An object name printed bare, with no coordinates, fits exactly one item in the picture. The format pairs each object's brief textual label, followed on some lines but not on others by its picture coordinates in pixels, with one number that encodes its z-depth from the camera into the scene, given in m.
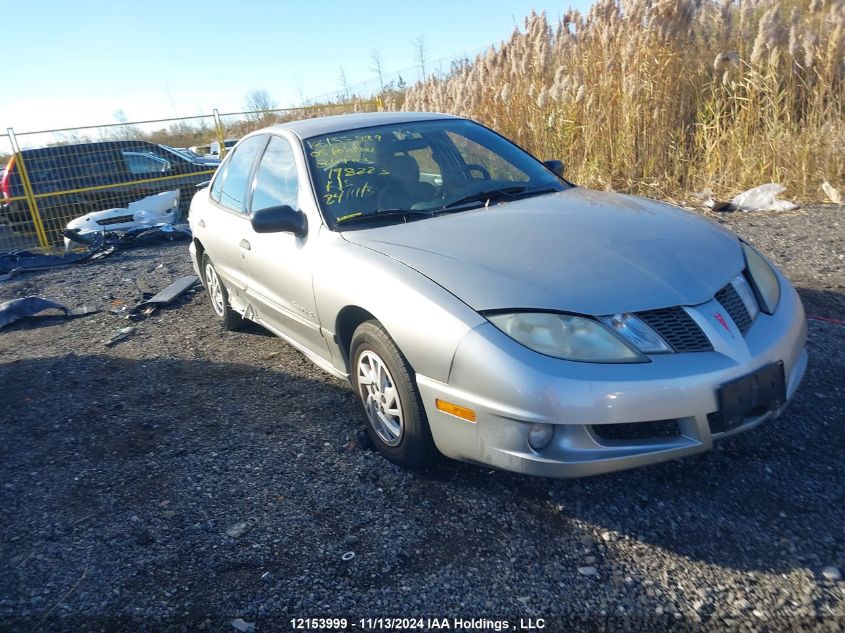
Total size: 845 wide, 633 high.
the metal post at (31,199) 10.23
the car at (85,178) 10.40
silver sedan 2.41
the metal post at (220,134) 12.85
